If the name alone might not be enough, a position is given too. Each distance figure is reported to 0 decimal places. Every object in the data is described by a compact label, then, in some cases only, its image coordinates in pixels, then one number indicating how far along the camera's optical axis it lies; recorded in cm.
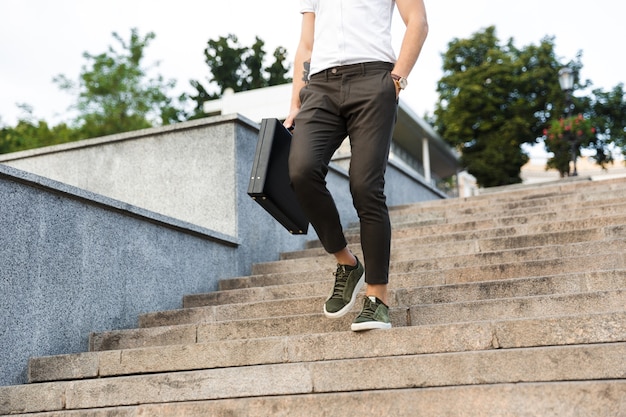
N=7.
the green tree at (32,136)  3722
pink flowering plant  1841
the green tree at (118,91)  3931
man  315
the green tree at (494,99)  3353
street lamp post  1703
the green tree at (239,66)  4531
